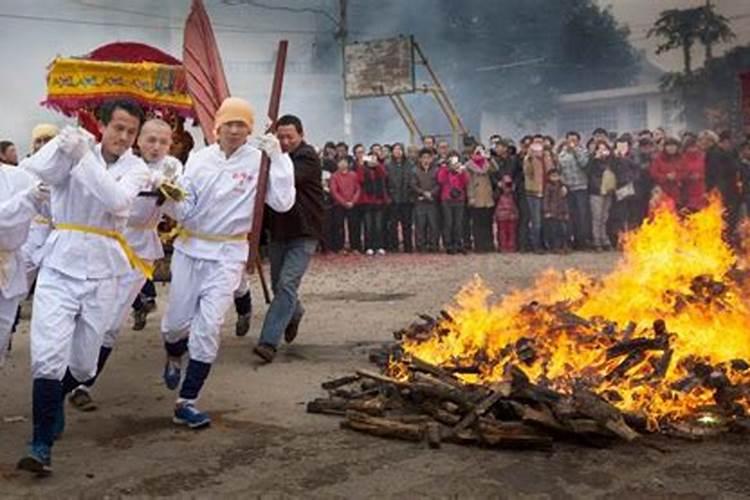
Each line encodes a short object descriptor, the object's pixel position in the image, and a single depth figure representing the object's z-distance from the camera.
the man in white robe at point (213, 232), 5.65
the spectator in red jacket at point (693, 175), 14.33
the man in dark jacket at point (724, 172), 14.12
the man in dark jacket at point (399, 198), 16.25
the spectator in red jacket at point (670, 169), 14.58
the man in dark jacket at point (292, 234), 7.42
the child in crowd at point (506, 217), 15.92
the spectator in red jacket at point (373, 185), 16.19
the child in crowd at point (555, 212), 15.61
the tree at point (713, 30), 24.59
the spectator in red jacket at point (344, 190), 16.05
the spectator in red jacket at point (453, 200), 15.98
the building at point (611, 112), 28.64
